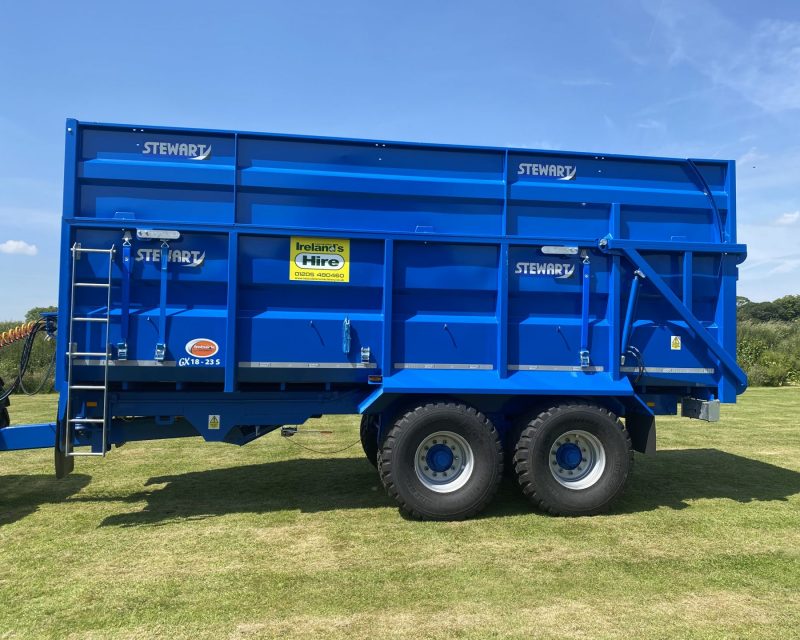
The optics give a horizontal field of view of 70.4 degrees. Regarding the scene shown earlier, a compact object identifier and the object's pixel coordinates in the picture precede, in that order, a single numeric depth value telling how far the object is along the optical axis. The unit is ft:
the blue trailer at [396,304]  16.52
